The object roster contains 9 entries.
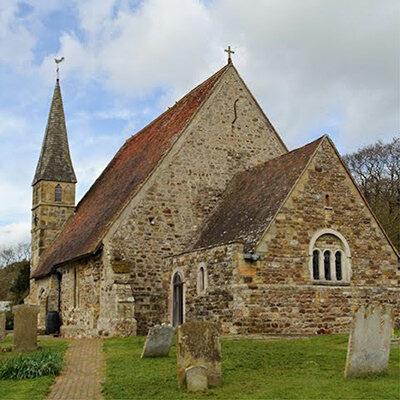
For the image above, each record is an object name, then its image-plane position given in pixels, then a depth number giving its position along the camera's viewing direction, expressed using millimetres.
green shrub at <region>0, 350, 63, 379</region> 12594
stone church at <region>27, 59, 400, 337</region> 18922
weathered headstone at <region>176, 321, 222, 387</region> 10711
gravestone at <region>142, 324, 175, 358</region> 14352
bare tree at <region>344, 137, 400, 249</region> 45531
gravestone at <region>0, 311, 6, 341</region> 22000
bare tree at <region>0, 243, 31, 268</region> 103250
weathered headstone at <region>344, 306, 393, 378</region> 10852
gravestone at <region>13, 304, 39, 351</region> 17328
